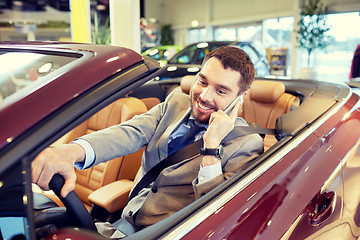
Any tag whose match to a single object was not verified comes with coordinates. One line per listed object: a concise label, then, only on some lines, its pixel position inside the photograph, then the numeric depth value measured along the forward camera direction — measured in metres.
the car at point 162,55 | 8.20
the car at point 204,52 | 5.87
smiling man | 1.29
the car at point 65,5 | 5.70
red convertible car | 0.68
